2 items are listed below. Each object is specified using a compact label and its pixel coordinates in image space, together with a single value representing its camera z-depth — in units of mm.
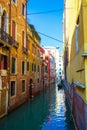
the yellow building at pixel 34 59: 13292
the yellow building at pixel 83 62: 3814
